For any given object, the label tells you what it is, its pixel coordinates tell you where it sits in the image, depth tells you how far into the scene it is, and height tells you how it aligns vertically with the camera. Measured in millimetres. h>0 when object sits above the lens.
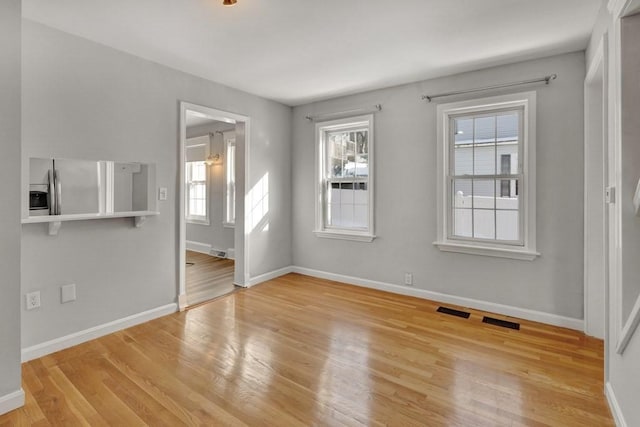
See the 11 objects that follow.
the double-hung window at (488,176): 3275 +385
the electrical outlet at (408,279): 4000 -791
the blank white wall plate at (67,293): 2680 -651
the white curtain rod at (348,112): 4134 +1324
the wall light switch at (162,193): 3345 +200
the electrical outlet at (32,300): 2498 -655
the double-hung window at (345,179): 4344 +472
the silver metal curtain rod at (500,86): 3088 +1267
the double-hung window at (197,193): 6590 +402
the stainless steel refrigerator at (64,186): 2527 +212
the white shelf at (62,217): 2418 -37
